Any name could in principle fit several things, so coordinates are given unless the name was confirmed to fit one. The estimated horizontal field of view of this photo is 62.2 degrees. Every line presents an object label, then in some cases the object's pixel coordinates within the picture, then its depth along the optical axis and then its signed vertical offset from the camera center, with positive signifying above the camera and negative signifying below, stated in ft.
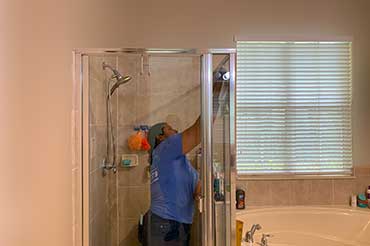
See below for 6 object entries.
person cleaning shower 6.33 -1.39
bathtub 8.41 -2.92
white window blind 9.17 +0.44
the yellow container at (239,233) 6.37 -2.36
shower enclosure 6.00 -0.11
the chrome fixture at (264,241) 7.12 -2.81
